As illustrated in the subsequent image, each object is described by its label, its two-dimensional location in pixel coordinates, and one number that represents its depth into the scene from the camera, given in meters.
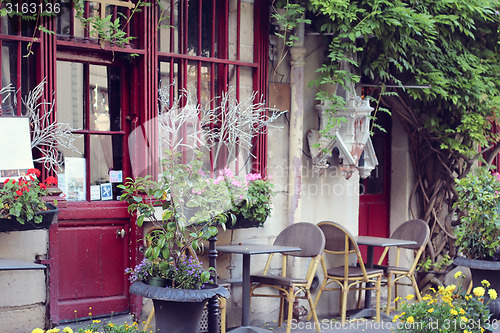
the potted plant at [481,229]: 6.56
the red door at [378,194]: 8.88
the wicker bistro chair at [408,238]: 7.37
